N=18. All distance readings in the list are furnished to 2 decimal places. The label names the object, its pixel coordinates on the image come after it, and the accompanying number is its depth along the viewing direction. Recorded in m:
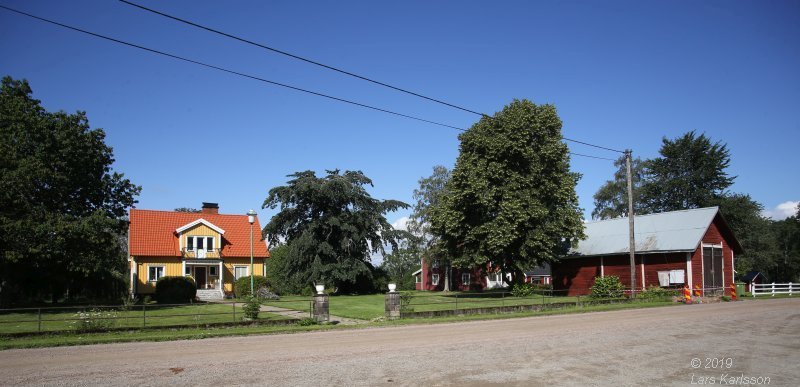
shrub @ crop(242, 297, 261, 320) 21.12
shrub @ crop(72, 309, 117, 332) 17.98
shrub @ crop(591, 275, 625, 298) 34.06
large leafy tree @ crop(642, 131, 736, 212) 67.75
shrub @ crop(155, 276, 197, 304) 35.38
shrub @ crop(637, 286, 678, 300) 34.09
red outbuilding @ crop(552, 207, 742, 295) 37.97
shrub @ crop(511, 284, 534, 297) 36.50
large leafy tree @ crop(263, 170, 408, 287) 44.56
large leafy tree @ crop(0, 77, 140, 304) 26.52
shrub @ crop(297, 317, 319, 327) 21.08
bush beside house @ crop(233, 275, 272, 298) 40.50
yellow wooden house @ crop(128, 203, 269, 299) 44.28
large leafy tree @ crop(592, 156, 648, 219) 73.00
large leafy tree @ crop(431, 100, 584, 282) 35.91
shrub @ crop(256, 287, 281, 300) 36.92
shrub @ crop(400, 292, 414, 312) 23.72
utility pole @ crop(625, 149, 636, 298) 33.61
